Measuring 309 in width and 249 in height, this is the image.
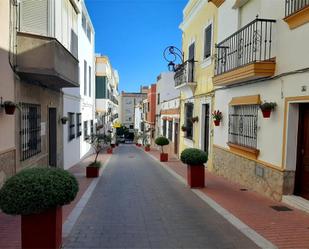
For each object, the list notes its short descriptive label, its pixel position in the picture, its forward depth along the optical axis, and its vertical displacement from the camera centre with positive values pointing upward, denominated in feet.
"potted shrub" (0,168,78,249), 10.72 -3.90
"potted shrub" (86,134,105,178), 30.30 -6.93
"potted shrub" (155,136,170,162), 45.99 -5.08
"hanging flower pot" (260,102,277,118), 20.12 +0.87
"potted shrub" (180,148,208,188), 24.06 -4.83
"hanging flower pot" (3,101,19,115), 17.89 +0.52
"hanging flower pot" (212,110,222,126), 30.82 +0.04
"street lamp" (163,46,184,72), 44.63 +9.90
